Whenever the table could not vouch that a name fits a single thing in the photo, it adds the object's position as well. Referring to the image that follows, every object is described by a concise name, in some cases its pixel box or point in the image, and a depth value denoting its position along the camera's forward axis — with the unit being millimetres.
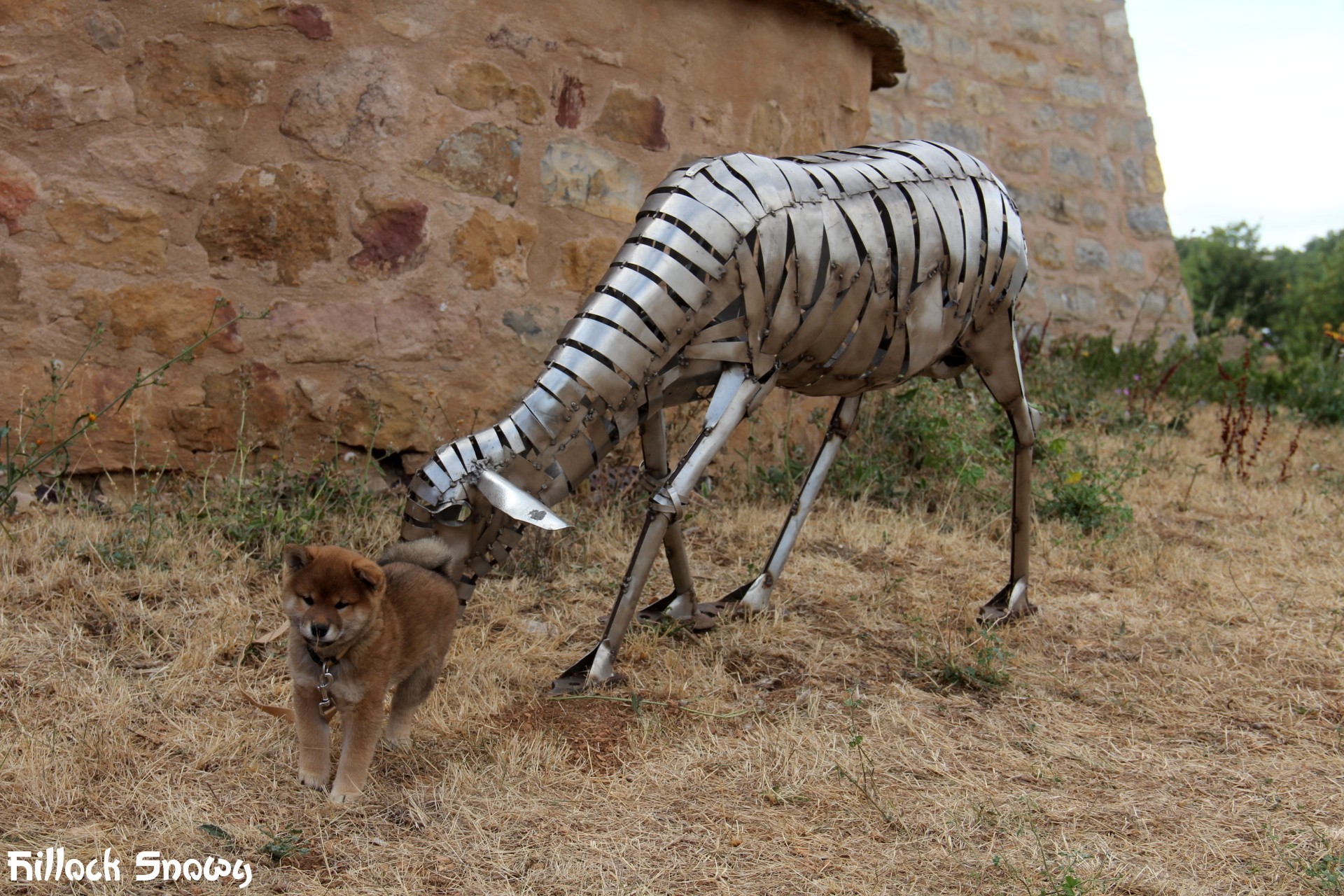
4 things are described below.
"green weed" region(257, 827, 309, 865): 2770
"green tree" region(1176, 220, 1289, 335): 15523
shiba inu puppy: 2852
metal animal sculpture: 3162
